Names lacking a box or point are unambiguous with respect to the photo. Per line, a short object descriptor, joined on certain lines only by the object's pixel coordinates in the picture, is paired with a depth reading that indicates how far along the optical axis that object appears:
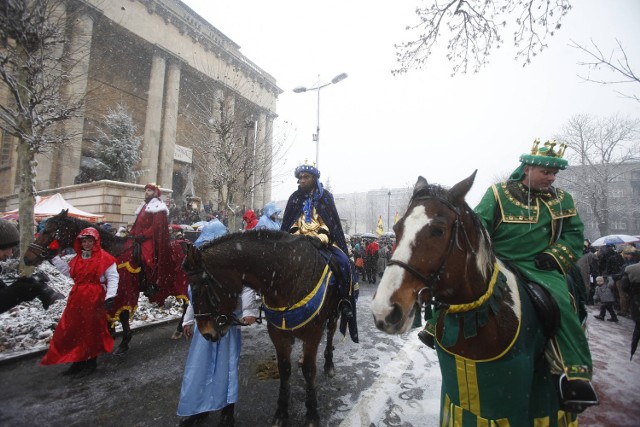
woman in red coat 4.32
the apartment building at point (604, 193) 30.16
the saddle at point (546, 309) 1.97
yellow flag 27.02
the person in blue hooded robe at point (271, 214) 4.97
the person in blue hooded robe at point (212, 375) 3.22
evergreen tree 19.72
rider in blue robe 4.22
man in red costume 5.63
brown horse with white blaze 1.62
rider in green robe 2.18
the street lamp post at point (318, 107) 16.26
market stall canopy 13.30
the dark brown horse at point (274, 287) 2.90
